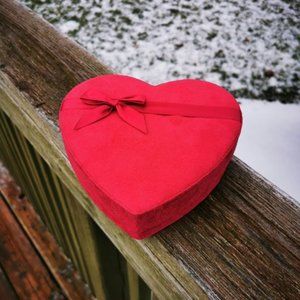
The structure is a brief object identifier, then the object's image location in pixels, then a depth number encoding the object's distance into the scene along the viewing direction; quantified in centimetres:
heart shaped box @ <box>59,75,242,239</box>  65
